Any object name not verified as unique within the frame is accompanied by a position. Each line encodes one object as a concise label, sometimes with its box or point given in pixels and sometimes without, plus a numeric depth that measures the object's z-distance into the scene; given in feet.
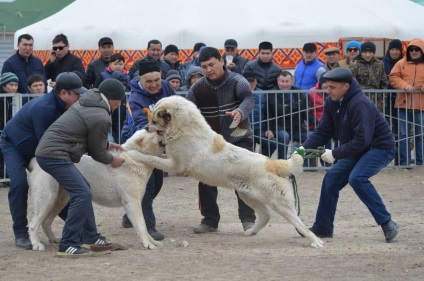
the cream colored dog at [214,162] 30.19
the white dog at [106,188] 29.37
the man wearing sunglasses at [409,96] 48.49
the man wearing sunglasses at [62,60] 49.88
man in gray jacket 27.96
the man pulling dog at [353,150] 30.60
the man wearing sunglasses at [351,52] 52.54
